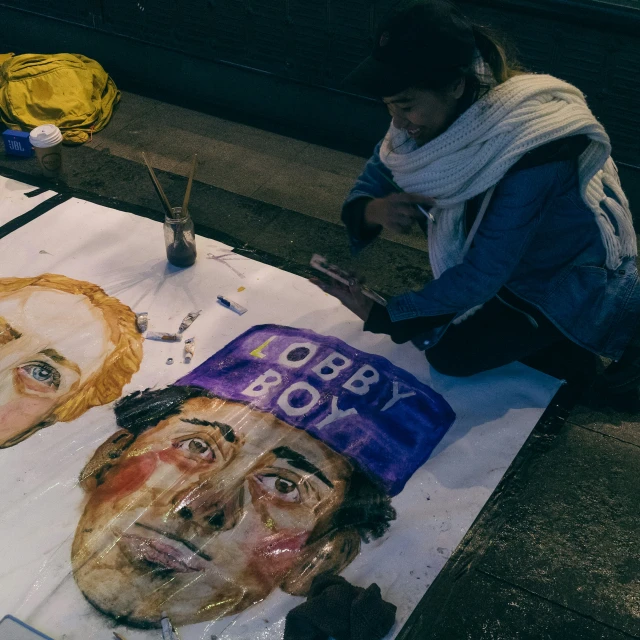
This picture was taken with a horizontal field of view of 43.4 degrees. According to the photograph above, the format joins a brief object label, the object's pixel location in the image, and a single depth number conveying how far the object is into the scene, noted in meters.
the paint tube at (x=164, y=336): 2.49
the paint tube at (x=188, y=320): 2.54
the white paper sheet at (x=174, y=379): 1.81
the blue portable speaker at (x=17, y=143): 3.38
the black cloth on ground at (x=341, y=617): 1.72
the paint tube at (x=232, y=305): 2.60
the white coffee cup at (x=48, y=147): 3.16
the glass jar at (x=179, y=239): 2.69
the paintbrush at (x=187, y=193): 2.67
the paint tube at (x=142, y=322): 2.52
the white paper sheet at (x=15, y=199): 3.01
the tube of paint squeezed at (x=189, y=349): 2.43
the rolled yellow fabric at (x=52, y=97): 3.64
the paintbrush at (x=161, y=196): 2.62
